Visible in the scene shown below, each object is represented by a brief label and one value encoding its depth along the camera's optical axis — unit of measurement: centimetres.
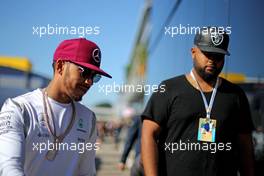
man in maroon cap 236
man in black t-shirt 324
